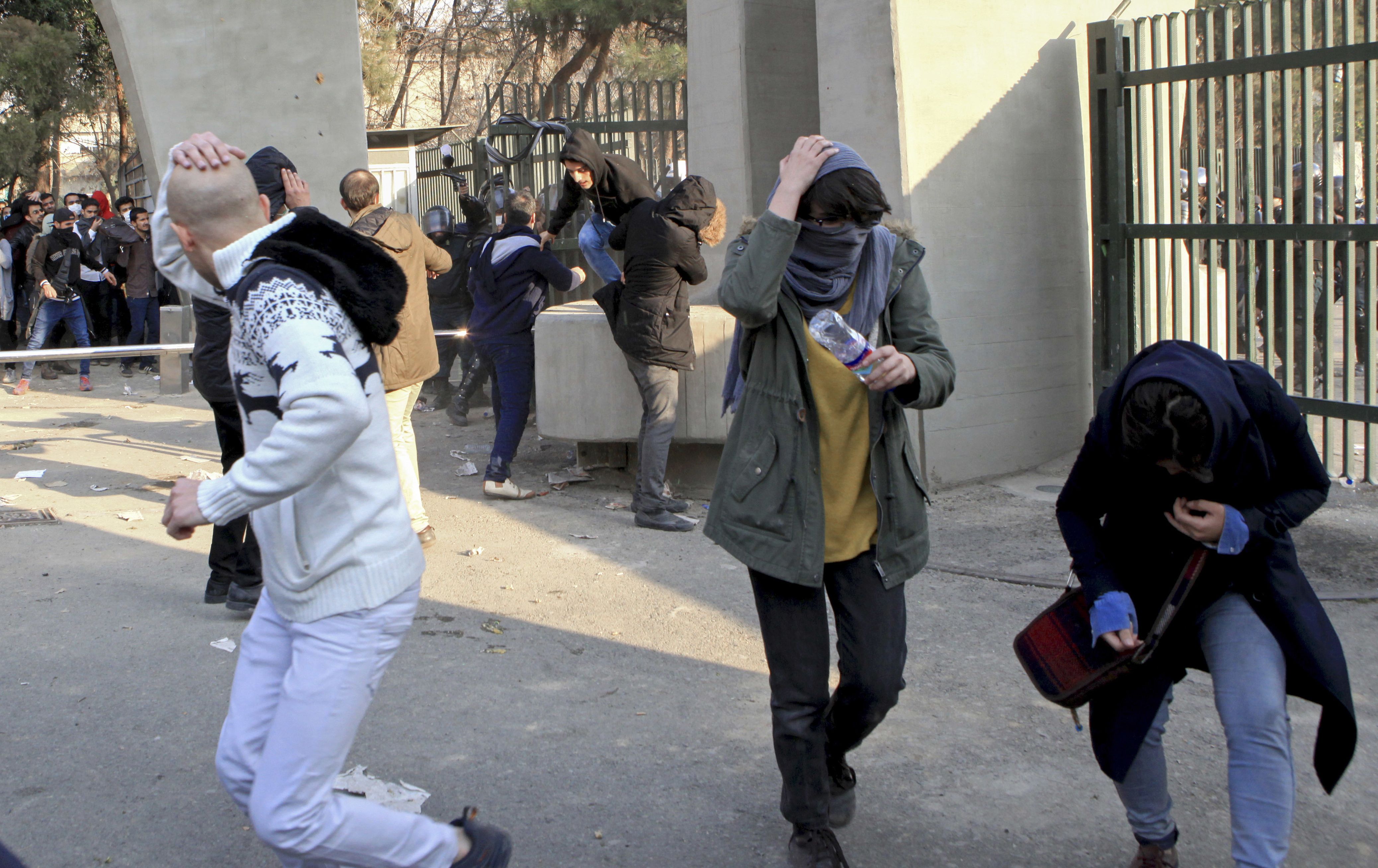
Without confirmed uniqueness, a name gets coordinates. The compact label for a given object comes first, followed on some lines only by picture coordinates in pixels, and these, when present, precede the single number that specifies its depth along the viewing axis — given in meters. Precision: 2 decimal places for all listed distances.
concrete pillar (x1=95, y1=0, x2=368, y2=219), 11.78
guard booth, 19.30
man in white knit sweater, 2.32
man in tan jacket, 5.91
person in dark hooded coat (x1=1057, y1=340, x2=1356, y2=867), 2.53
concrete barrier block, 6.95
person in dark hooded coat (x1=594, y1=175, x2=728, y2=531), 6.26
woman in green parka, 2.98
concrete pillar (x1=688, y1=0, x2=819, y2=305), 8.52
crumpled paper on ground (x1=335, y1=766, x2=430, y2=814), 3.42
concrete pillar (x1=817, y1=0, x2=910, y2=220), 6.77
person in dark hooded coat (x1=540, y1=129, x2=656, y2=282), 6.42
